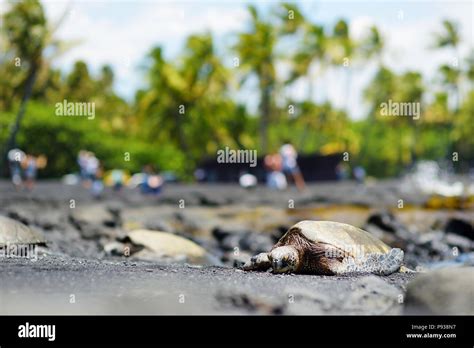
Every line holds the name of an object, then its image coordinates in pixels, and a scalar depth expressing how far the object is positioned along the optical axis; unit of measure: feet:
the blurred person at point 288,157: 69.51
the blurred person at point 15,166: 73.97
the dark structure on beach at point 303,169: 116.06
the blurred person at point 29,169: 75.51
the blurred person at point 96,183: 73.27
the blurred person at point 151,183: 79.00
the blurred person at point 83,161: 81.15
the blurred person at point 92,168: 73.00
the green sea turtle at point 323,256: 23.04
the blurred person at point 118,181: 86.28
